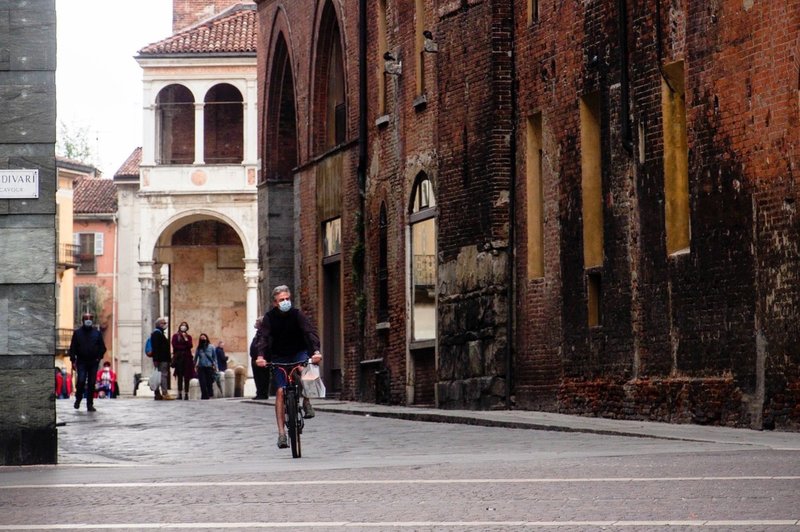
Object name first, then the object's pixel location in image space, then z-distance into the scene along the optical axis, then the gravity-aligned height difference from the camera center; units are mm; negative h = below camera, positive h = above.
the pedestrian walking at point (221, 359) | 48938 +1421
